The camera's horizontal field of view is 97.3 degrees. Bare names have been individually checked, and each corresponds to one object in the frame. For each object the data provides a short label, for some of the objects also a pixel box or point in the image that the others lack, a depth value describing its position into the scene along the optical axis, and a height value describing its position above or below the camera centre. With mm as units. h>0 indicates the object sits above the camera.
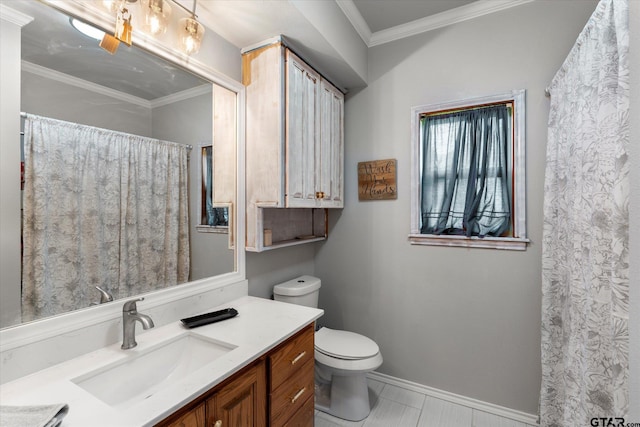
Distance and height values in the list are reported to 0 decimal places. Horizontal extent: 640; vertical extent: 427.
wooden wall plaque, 2242 +240
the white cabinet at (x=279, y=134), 1688 +478
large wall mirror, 1005 +178
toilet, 1802 -984
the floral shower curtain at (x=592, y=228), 936 -76
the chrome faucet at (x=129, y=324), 1106 -451
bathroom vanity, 808 -575
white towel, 658 -499
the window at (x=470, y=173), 1873 +254
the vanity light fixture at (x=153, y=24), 1163 +854
